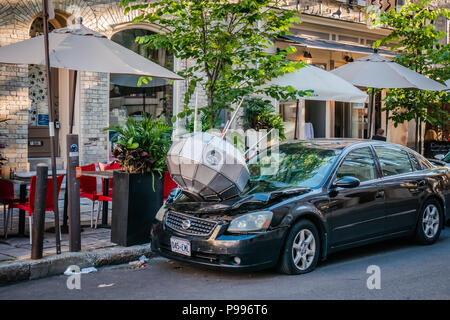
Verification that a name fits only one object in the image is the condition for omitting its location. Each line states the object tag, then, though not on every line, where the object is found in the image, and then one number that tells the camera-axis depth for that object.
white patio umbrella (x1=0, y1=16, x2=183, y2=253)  7.36
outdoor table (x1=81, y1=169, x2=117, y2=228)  8.62
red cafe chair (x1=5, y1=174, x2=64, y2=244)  7.77
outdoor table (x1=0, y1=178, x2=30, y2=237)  8.11
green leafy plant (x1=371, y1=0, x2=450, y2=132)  14.14
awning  17.31
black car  6.39
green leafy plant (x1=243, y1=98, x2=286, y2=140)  15.01
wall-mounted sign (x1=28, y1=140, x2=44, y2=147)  13.20
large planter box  7.73
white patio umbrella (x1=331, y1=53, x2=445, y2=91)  12.06
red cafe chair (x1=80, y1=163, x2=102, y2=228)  9.62
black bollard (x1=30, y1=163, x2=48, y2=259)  6.89
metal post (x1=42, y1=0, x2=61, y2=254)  7.12
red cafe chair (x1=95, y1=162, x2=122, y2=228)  9.97
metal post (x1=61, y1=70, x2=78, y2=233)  8.07
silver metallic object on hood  6.64
